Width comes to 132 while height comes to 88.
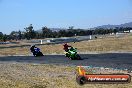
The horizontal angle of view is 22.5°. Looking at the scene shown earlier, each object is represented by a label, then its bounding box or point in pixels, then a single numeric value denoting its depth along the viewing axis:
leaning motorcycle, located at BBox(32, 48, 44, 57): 39.62
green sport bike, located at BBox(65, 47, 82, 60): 31.56
